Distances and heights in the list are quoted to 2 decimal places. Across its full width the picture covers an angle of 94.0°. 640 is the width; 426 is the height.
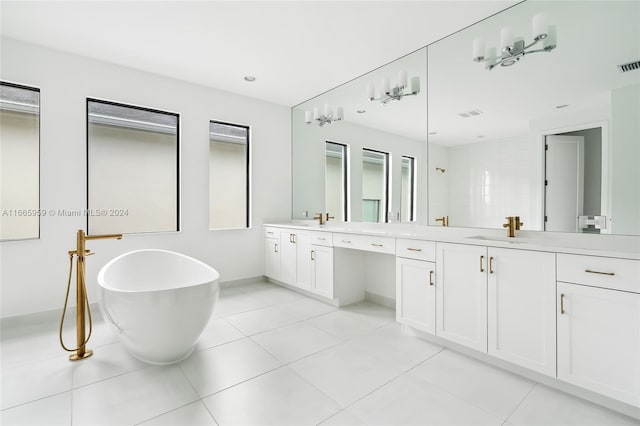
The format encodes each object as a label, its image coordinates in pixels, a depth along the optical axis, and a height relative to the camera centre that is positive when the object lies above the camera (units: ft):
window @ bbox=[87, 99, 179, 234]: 10.66 +1.66
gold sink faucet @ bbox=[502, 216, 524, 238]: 7.64 -0.27
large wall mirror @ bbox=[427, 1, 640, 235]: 6.25 +2.30
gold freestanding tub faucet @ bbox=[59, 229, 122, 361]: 7.27 -2.22
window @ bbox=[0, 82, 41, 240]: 9.20 +1.58
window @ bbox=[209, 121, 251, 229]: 13.37 +1.71
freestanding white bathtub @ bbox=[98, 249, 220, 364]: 6.07 -2.18
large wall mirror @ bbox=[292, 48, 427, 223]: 10.12 +2.69
